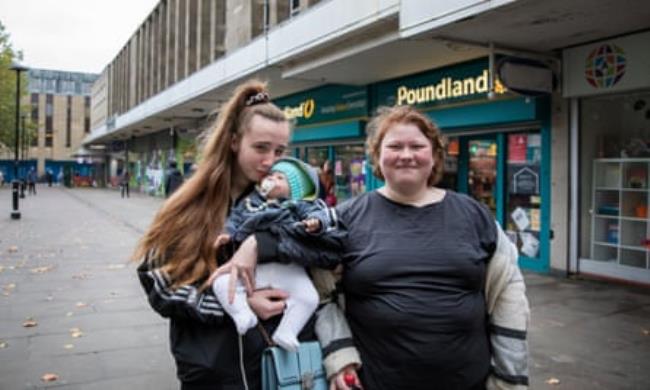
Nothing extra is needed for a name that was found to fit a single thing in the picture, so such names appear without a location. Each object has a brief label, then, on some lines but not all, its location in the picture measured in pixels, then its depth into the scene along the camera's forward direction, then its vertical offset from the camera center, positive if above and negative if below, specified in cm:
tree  4203 +752
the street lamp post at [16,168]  1838 +70
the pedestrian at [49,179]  6141 +96
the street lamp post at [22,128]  4731 +514
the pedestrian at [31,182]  3966 +40
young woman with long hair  173 -22
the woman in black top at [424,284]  189 -31
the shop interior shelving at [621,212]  834 -28
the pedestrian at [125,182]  3639 +43
